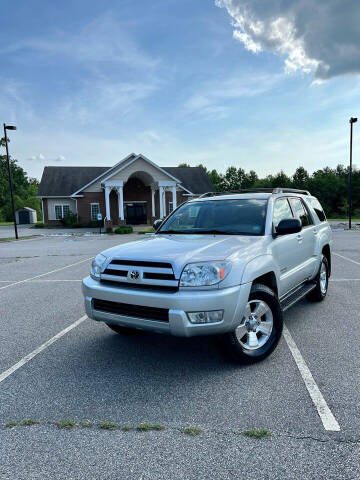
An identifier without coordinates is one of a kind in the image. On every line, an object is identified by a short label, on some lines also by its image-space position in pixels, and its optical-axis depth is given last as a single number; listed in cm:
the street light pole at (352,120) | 2307
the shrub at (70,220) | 3622
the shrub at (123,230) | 2800
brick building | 3416
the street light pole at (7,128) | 2068
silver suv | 321
